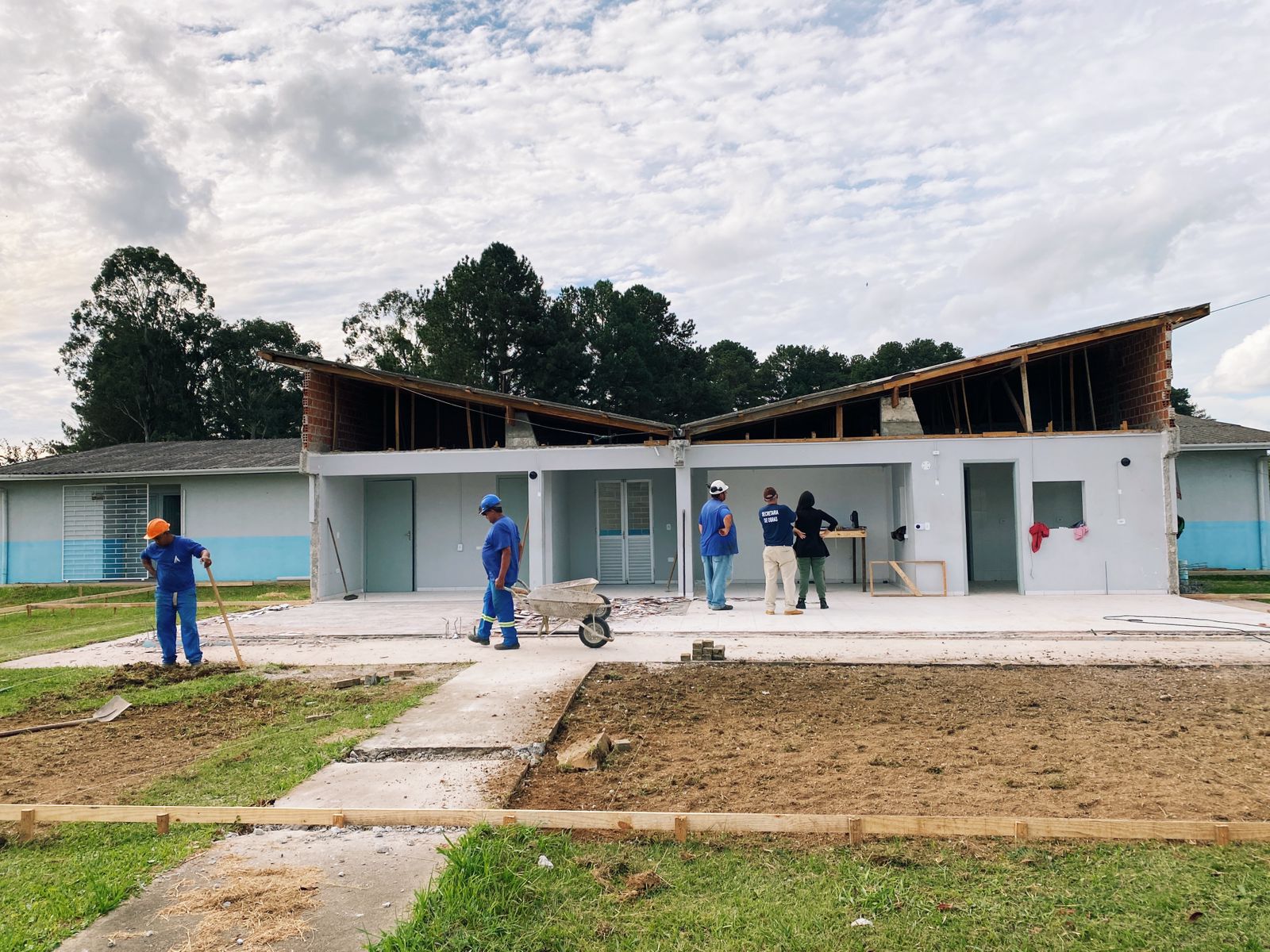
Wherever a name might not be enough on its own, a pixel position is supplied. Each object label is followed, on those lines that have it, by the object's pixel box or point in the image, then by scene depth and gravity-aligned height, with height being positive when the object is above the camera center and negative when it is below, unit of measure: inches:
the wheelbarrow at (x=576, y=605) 376.5 -37.8
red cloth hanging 568.4 -13.8
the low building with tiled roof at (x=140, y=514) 831.1 +14.9
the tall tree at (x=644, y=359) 1493.6 +295.7
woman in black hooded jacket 494.3 -15.0
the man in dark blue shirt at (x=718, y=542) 498.3 -14.4
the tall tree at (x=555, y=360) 1396.4 +268.9
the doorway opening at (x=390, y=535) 695.7 -9.4
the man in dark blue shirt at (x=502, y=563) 380.5 -18.7
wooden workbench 584.1 -15.0
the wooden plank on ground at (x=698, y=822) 154.3 -57.8
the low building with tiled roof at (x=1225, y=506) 742.5 +1.8
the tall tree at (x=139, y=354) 1505.9 +316.0
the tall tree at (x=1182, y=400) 1713.8 +222.5
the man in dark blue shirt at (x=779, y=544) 476.1 -15.6
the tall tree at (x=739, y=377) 1788.9 +300.9
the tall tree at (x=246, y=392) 1558.8 +250.6
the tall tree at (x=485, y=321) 1392.7 +335.1
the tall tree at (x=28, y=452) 1573.6 +147.4
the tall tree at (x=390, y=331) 1576.0 +369.6
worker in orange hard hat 363.9 -23.6
